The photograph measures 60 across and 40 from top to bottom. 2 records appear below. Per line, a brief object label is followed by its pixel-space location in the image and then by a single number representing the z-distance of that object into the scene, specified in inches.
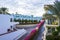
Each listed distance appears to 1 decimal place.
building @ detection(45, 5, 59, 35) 376.0
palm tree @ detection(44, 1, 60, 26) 335.2
